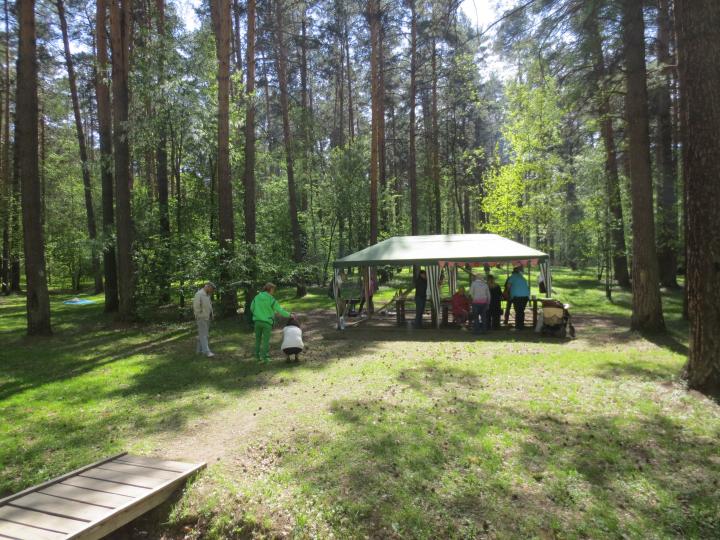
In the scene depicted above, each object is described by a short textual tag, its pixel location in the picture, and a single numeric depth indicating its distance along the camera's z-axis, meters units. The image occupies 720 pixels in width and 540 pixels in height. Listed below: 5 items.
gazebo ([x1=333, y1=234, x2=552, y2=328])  12.09
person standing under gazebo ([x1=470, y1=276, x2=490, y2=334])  11.49
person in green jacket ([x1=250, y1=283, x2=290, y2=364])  8.99
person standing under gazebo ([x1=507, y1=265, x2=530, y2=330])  11.72
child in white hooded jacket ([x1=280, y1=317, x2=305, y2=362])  8.79
